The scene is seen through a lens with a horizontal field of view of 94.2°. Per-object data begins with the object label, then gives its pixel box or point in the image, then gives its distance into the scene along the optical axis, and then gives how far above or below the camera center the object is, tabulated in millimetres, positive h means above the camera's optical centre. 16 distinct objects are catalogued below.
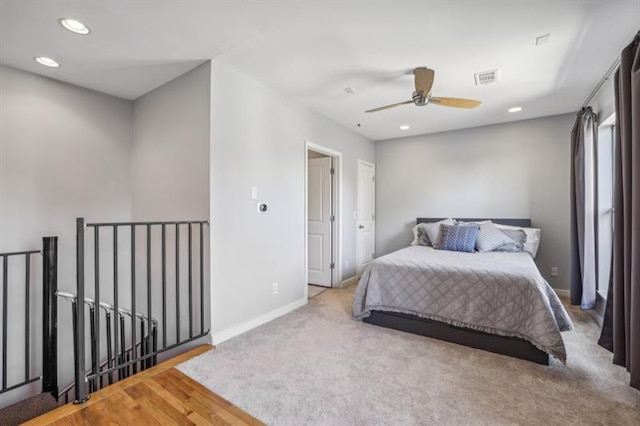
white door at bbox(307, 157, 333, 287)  4453 -77
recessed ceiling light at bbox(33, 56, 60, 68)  2556 +1372
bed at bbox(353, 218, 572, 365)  2299 -777
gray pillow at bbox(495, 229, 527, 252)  3783 -350
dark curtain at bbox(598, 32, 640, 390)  1720 -39
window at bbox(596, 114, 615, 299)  3074 +140
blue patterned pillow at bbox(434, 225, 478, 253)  3746 -310
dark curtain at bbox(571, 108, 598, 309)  3078 -2
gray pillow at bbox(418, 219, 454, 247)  4153 -223
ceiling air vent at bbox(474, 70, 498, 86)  2822 +1334
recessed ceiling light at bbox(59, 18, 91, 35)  2066 +1364
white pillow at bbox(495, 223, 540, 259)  3855 -365
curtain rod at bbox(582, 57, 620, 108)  2606 +1291
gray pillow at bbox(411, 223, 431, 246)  4359 -342
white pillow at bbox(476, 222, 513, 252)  3744 -327
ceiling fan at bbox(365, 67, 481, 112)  2666 +1145
